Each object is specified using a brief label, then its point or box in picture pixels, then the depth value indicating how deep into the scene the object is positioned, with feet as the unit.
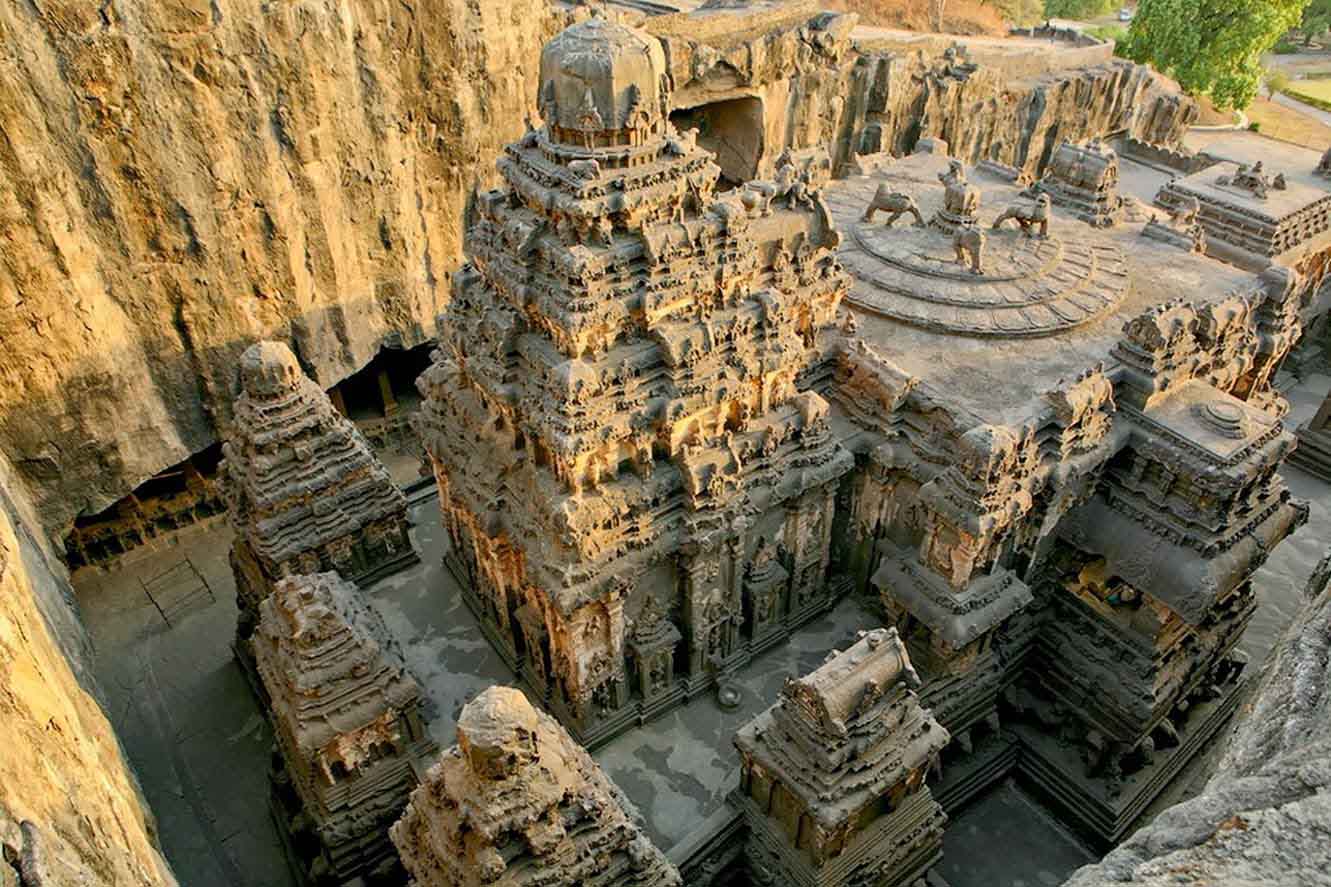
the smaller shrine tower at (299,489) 55.52
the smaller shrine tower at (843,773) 41.47
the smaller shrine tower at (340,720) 45.06
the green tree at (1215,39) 128.98
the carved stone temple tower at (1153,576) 52.16
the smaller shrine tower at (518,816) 33.17
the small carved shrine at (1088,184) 74.79
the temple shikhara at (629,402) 42.01
